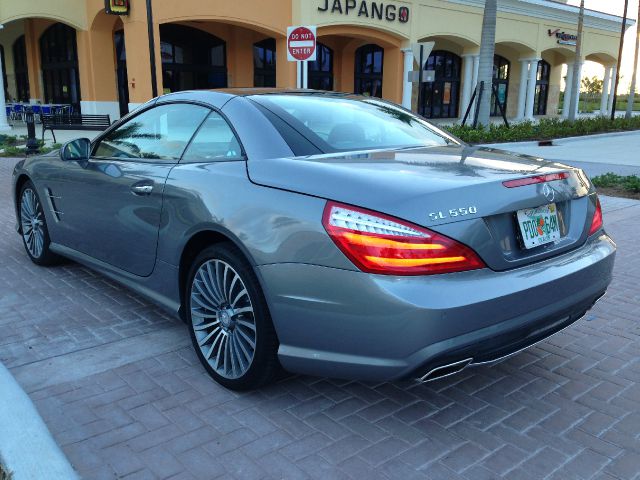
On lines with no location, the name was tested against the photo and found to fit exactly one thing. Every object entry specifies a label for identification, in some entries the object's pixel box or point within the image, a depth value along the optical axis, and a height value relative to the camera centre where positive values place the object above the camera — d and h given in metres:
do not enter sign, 10.02 +1.04
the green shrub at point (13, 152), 14.05 -1.16
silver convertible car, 2.43 -0.60
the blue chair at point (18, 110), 25.48 -0.32
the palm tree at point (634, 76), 28.17 +1.56
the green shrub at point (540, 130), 17.25 -0.72
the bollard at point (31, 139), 13.83 -0.83
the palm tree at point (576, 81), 24.51 +1.17
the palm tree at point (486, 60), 16.84 +1.35
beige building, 21.34 +2.62
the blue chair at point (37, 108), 24.20 -0.23
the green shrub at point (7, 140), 16.77 -1.07
